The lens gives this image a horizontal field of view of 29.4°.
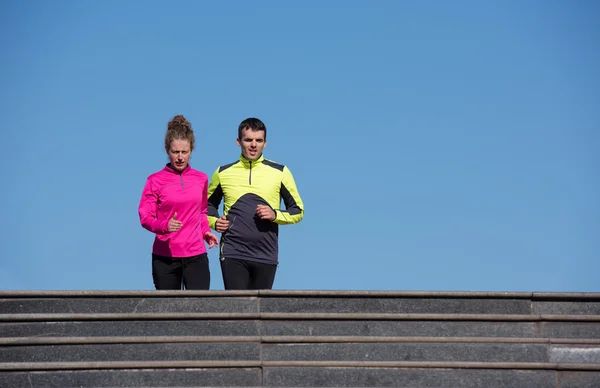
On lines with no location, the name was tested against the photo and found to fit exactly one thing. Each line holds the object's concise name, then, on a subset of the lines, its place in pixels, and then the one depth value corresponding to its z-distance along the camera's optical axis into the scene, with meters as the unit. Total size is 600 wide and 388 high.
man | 10.96
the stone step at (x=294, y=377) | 9.37
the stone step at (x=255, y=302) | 9.81
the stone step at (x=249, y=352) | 9.54
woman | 10.88
